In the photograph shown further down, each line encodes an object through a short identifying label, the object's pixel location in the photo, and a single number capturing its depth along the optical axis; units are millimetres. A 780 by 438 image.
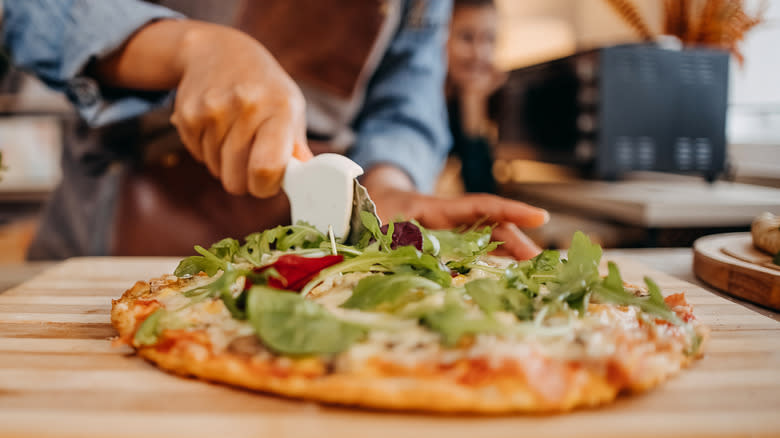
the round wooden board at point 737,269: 864
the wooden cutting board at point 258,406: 467
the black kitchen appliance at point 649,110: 1997
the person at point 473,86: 3004
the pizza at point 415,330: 496
